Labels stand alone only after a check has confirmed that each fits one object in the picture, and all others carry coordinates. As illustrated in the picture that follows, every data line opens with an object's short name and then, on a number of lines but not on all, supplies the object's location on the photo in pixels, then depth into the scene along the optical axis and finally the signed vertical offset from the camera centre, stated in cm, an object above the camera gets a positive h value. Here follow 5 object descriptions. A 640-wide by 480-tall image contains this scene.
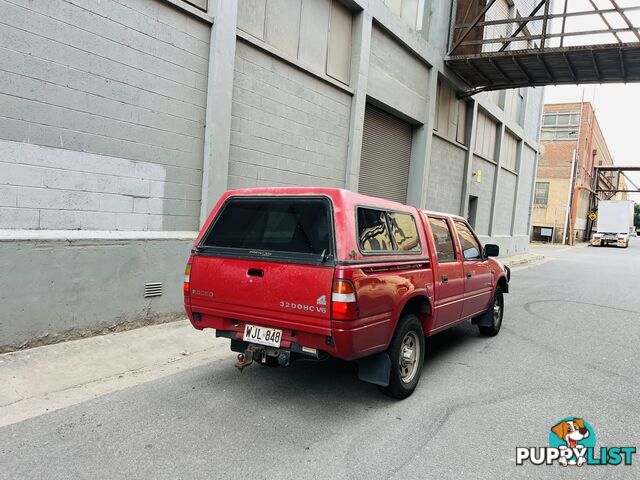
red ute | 362 -57
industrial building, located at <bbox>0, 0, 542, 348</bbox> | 516 +112
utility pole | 4291 +252
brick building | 4591 +688
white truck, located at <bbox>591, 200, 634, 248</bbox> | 4116 +131
